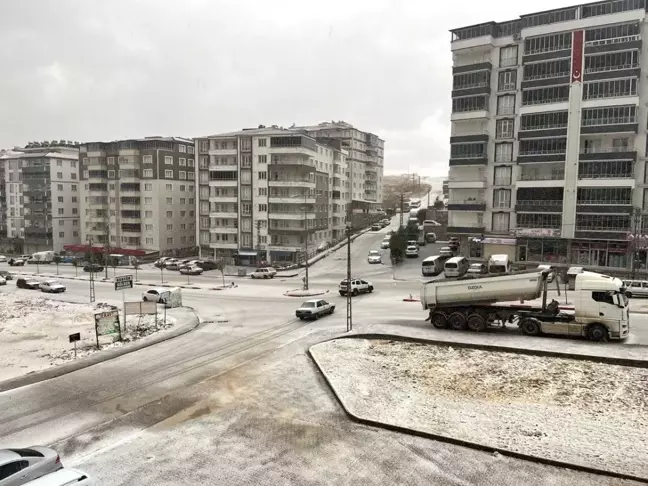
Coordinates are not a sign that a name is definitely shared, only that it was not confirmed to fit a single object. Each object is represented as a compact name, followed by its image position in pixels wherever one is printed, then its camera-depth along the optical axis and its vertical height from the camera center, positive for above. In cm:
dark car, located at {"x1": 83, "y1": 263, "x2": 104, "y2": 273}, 7206 -857
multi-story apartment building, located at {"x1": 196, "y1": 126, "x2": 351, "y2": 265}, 7731 +253
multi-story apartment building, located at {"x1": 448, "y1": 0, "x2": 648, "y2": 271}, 5447 +921
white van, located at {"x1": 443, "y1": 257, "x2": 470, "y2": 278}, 5394 -556
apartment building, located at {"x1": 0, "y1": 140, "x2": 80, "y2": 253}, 10206 +171
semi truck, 2523 -477
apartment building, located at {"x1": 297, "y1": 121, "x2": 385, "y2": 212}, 11475 +1313
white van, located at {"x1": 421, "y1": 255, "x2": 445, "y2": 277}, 5838 -594
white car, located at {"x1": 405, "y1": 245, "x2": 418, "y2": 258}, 7212 -527
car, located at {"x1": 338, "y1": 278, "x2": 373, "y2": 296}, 4691 -679
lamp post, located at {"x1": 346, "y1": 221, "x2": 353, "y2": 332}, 3064 -622
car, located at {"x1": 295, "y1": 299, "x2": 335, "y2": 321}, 3538 -675
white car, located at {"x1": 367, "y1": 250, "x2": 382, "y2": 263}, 7156 -612
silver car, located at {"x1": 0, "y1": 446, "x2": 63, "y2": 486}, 1247 -643
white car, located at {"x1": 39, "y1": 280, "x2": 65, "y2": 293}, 5500 -844
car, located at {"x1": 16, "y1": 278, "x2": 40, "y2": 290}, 5844 -867
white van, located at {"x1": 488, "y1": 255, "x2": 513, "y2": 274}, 5116 -489
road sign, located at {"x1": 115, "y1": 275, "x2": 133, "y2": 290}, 3870 -558
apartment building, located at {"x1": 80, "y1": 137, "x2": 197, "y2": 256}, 8862 +249
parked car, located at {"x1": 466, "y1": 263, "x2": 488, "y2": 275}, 5369 -566
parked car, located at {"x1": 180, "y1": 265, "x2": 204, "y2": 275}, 6912 -805
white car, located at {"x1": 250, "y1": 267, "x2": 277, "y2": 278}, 6406 -764
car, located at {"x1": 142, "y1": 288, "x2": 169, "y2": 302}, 4216 -717
